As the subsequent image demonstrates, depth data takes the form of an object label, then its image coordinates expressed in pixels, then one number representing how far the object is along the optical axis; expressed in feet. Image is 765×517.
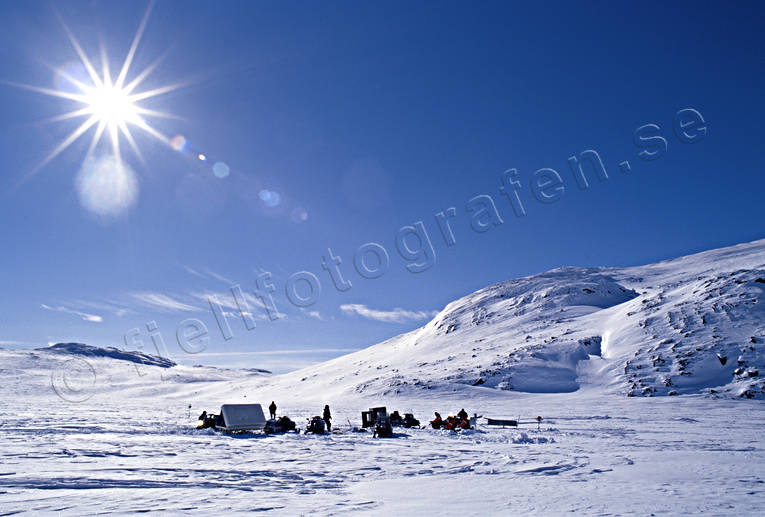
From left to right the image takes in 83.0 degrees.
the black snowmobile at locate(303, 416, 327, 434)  81.66
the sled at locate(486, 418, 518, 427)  85.70
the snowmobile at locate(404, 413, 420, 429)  91.66
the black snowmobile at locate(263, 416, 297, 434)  83.51
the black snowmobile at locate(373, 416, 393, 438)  76.02
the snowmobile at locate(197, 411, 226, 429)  84.86
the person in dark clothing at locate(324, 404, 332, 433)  84.23
